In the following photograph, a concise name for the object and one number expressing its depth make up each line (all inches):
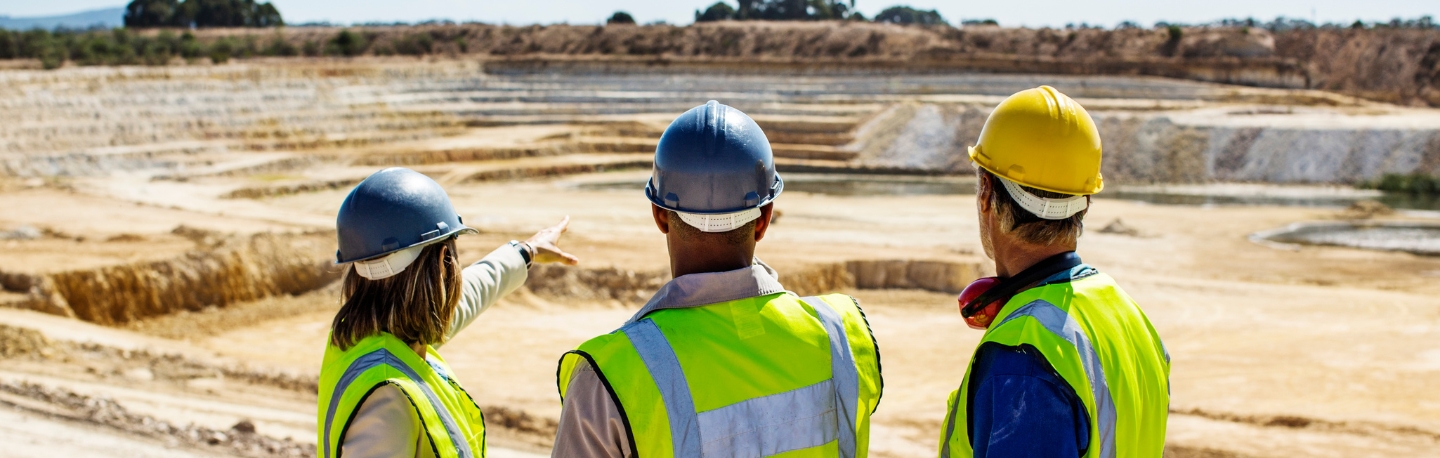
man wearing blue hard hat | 75.8
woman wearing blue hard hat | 91.7
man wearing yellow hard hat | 75.2
